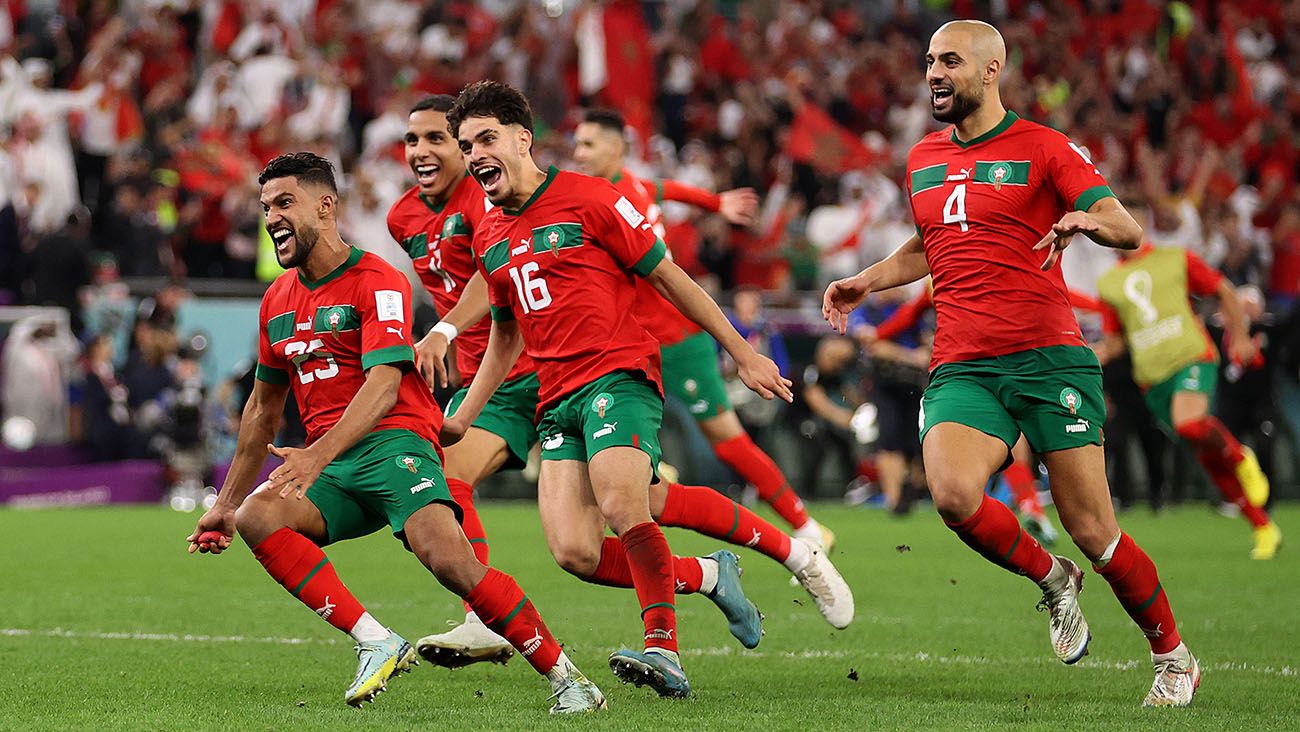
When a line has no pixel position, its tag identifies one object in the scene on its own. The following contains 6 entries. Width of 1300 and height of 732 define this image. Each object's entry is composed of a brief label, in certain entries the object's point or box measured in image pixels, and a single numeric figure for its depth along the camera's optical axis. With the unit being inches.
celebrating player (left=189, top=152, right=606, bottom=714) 508.1
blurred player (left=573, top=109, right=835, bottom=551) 835.4
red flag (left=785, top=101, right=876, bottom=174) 1829.5
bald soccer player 532.4
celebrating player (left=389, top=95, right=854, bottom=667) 586.6
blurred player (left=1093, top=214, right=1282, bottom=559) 1033.5
